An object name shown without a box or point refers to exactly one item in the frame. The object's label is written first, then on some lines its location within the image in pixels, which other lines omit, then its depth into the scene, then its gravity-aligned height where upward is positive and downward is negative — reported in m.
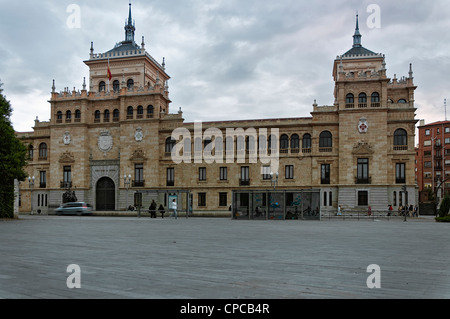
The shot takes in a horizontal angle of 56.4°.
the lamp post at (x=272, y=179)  47.81 -0.34
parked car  46.50 -3.78
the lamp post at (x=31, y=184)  53.05 -1.13
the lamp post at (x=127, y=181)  50.23 -0.64
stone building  45.59 +3.15
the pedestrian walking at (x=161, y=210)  36.93 -3.02
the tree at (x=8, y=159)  28.80 +1.11
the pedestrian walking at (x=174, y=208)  35.34 -2.72
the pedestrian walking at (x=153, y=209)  37.46 -2.99
